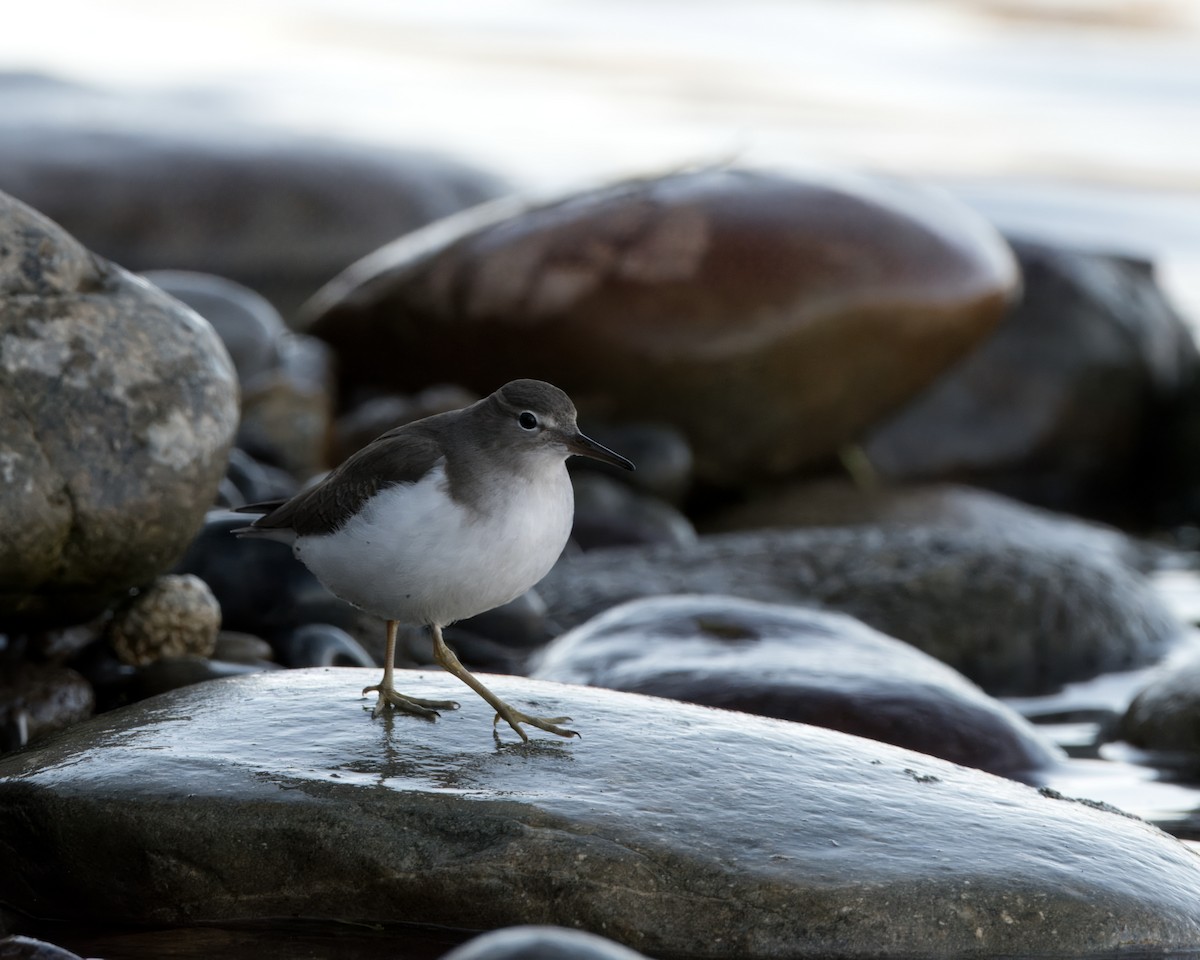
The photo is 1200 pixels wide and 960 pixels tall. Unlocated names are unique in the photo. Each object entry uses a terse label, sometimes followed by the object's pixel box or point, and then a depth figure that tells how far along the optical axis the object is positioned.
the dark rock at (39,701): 9.71
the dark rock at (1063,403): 22.22
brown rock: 17.69
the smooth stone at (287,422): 16.44
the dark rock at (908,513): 18.58
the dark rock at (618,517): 16.44
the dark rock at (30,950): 6.61
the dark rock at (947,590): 13.96
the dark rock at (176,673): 10.16
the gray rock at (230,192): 26.25
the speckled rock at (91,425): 9.13
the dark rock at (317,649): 11.09
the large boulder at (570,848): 7.50
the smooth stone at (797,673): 10.74
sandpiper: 7.99
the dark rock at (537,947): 5.10
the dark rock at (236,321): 17.64
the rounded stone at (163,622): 10.26
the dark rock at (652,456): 17.73
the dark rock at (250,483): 13.34
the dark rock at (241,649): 10.80
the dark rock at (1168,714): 12.00
